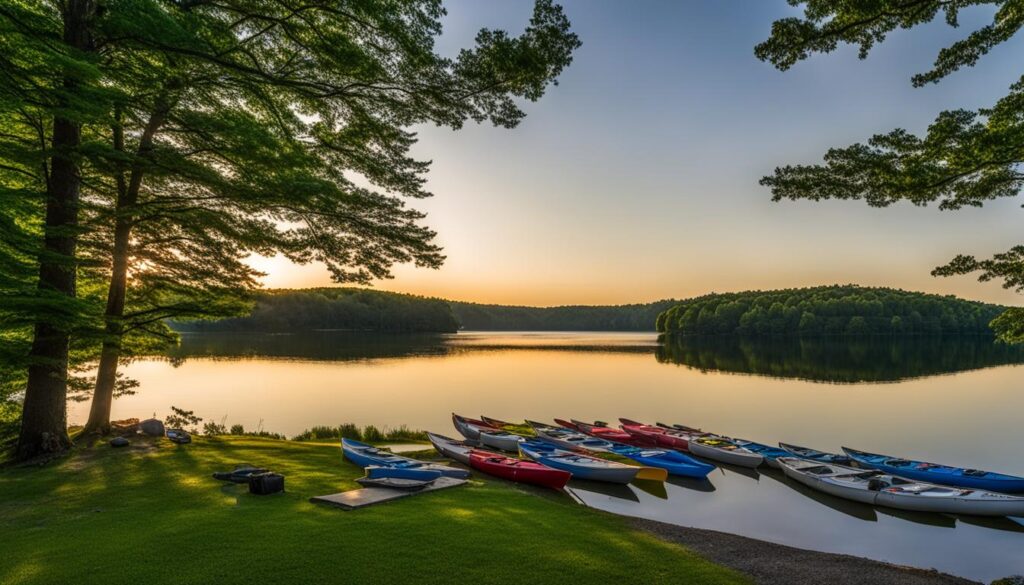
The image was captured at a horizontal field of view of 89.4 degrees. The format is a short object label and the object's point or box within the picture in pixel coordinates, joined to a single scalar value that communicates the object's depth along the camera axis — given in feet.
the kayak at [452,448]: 52.42
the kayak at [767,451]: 59.06
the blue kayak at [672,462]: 54.03
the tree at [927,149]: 25.07
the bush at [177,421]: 56.80
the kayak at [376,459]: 40.37
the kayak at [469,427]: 70.95
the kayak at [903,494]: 42.47
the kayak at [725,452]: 58.95
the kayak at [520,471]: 44.45
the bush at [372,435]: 69.72
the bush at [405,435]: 72.64
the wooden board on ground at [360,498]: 29.17
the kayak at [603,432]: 69.36
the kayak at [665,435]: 67.21
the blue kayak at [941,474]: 47.50
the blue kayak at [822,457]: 58.44
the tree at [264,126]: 36.42
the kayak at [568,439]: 62.03
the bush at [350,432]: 73.26
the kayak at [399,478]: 33.78
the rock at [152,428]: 51.75
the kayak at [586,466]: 49.13
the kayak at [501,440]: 63.36
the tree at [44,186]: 29.14
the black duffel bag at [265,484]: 31.30
